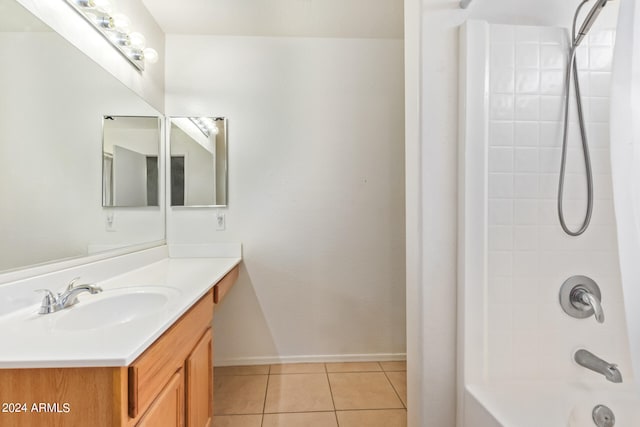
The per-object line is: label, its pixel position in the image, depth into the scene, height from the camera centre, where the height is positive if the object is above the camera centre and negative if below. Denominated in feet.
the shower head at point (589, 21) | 3.36 +2.18
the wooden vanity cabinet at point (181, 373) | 2.59 -1.65
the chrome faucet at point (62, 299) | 3.35 -0.94
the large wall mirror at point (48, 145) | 3.46 +0.87
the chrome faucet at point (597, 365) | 3.46 -1.76
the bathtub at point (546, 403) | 3.32 -2.13
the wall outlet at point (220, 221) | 7.45 -0.18
